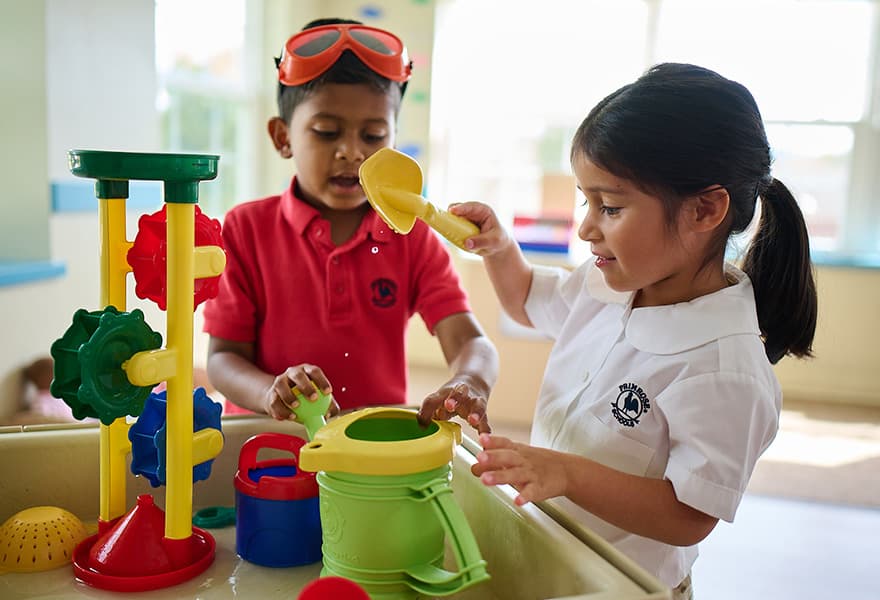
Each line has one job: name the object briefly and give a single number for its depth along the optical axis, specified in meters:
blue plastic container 0.69
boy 1.04
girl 0.70
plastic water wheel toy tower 0.58
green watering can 0.57
